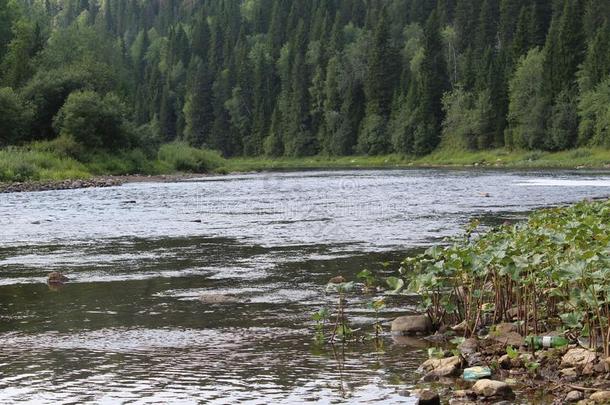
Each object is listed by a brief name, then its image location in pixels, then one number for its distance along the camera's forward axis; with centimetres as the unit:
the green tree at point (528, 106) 10581
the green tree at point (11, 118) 7738
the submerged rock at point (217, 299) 1656
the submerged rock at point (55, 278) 1888
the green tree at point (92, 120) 7806
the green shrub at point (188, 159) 9106
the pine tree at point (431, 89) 12694
